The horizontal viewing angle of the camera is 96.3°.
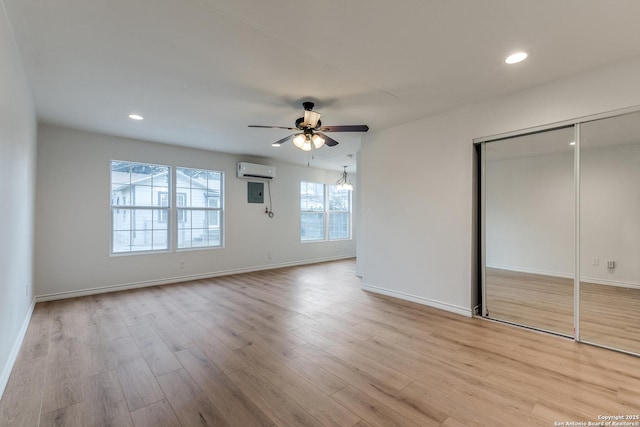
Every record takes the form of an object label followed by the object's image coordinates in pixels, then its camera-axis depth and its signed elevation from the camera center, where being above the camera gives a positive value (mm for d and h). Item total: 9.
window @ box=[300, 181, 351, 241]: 7562 +50
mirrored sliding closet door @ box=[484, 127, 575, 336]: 2986 -185
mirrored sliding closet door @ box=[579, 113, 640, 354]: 2664 -194
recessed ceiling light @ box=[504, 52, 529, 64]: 2412 +1347
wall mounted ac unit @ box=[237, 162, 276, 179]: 6043 +934
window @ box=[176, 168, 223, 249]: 5570 +131
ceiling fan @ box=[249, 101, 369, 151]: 3275 +983
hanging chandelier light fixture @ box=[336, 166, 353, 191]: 7301 +933
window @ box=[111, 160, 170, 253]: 4883 +116
